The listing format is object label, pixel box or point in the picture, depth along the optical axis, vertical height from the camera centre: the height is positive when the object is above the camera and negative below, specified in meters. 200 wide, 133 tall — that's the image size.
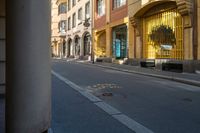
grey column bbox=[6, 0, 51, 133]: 2.45 +0.00
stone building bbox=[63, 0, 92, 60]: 25.49 +5.08
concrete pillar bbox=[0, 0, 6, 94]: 4.93 +0.46
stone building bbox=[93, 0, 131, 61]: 18.48 +3.72
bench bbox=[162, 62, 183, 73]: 11.45 -0.27
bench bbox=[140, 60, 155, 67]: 13.86 -0.03
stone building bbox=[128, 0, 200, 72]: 11.26 +2.16
